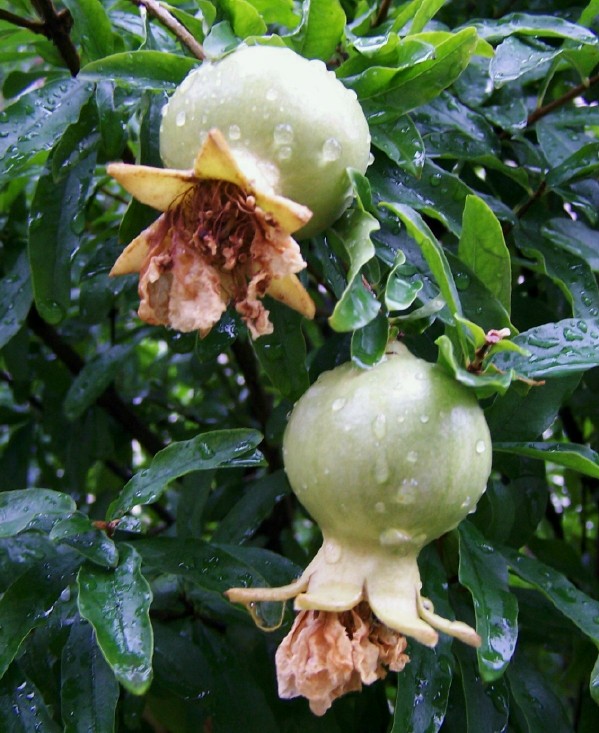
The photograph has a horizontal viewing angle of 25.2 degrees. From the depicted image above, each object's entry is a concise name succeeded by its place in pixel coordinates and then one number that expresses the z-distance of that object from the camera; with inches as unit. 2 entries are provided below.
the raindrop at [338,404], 10.9
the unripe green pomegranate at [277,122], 10.9
